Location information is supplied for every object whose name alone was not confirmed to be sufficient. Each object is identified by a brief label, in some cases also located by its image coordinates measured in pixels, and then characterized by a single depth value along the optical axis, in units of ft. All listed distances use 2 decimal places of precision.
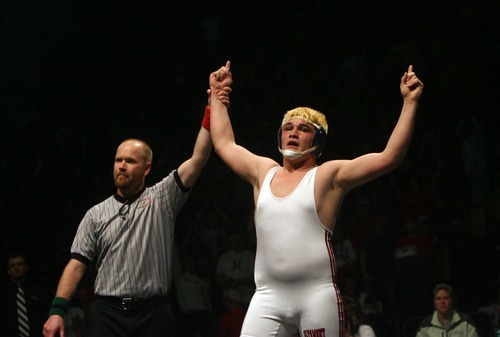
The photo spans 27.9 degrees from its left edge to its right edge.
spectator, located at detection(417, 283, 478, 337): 26.17
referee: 18.15
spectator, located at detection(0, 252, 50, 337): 27.04
